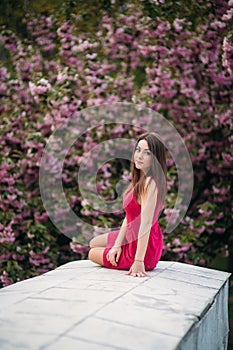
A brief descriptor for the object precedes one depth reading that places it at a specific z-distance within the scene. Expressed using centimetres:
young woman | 375
